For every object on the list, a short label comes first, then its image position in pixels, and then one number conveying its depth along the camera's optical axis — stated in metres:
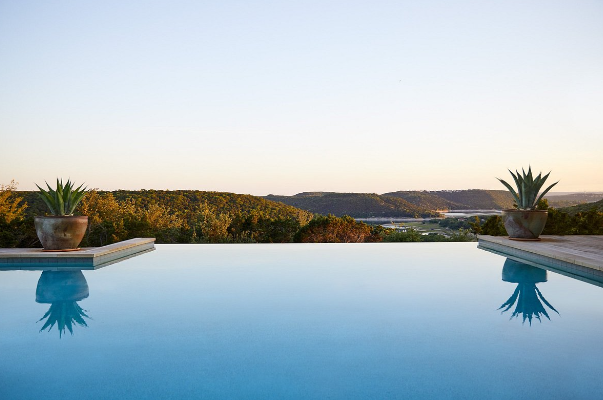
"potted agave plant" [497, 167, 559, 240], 8.26
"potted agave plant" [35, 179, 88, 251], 6.66
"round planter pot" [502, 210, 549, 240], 8.24
